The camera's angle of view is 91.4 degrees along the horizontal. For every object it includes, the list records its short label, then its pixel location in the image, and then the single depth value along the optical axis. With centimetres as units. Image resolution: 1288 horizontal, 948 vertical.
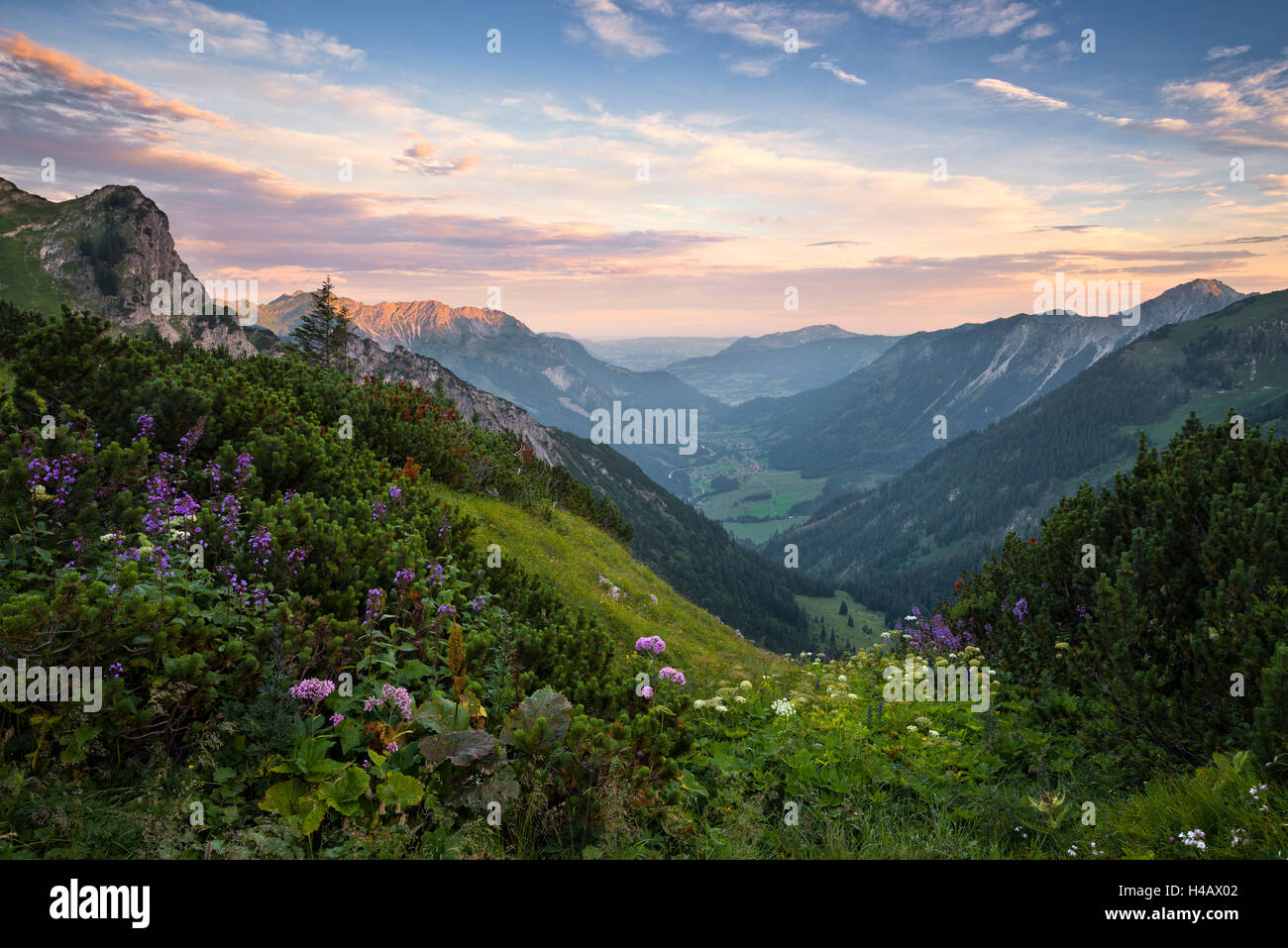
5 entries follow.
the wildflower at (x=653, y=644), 835
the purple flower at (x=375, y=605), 593
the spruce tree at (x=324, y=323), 5697
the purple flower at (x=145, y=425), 833
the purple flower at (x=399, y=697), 495
